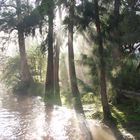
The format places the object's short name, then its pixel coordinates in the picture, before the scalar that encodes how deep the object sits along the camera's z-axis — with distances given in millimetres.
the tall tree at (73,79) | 9359
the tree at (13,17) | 13943
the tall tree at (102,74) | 6868
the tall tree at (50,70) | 11704
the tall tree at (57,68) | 11366
